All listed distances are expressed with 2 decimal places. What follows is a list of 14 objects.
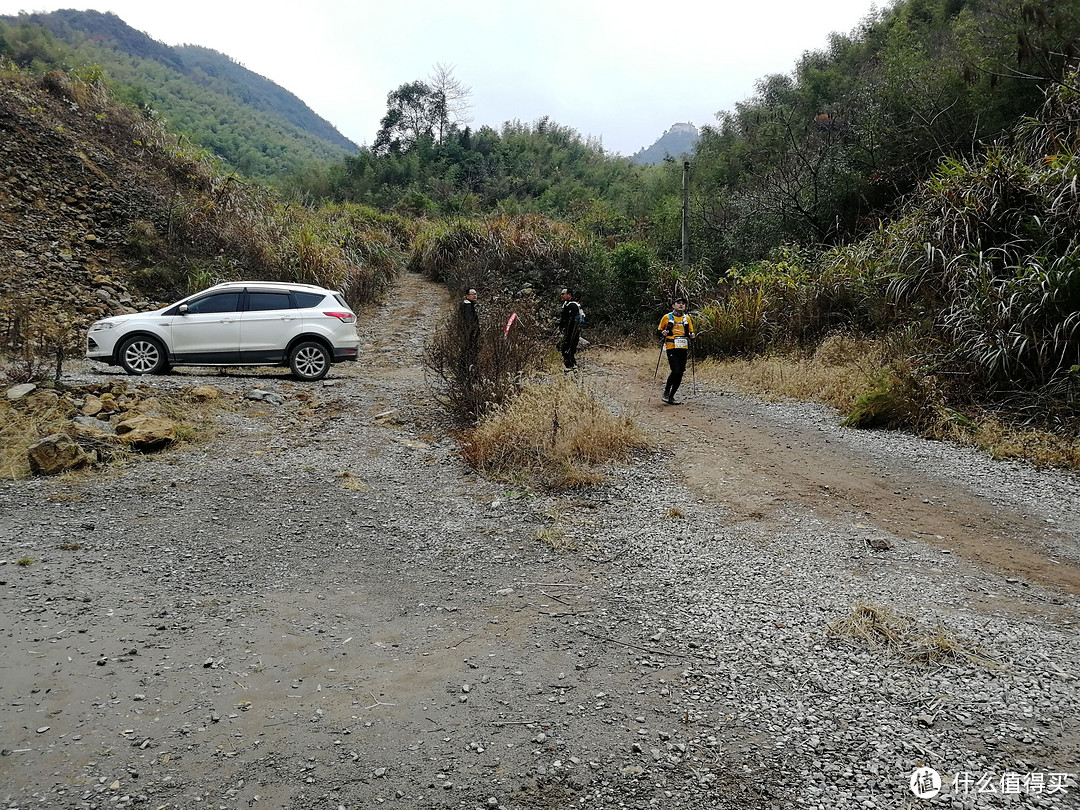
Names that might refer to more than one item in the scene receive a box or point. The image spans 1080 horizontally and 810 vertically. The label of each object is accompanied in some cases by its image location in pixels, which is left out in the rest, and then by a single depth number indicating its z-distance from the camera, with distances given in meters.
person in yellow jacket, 10.27
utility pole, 19.45
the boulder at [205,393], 9.66
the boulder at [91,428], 7.44
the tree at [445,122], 45.25
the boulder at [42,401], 7.94
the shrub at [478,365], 9.30
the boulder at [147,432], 7.66
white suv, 11.34
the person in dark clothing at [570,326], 14.09
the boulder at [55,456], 6.75
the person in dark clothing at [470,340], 9.58
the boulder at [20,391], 8.11
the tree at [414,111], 44.98
